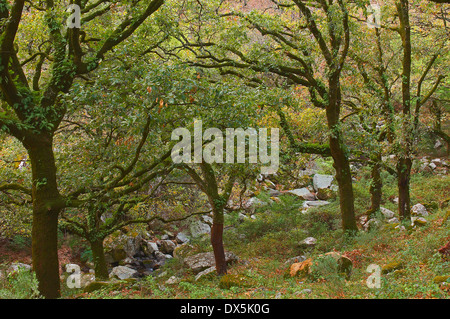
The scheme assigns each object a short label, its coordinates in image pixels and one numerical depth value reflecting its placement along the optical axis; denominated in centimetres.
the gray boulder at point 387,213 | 1627
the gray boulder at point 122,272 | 1472
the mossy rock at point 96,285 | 884
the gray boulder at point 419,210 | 1544
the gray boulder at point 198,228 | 2016
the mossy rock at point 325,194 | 2169
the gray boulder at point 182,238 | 1986
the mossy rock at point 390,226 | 1289
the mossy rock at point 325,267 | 802
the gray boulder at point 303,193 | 2216
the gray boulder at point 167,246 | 1870
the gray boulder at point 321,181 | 2328
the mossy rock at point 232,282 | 837
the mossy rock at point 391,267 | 796
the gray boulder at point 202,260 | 1346
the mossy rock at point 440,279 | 627
